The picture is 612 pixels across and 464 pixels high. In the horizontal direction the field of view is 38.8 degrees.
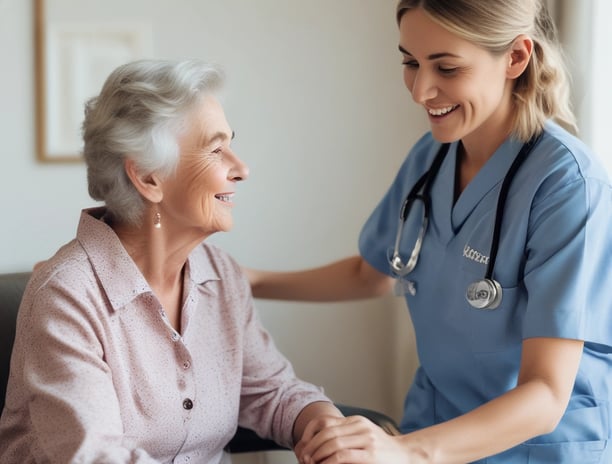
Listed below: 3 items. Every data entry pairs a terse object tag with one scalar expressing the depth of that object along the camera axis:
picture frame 2.21
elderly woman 1.55
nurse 1.57
